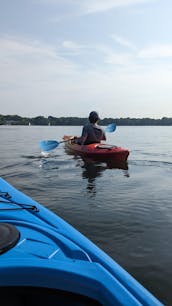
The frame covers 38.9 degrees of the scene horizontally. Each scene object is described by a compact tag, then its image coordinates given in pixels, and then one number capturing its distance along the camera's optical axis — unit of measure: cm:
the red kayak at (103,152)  781
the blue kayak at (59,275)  157
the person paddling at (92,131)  834
